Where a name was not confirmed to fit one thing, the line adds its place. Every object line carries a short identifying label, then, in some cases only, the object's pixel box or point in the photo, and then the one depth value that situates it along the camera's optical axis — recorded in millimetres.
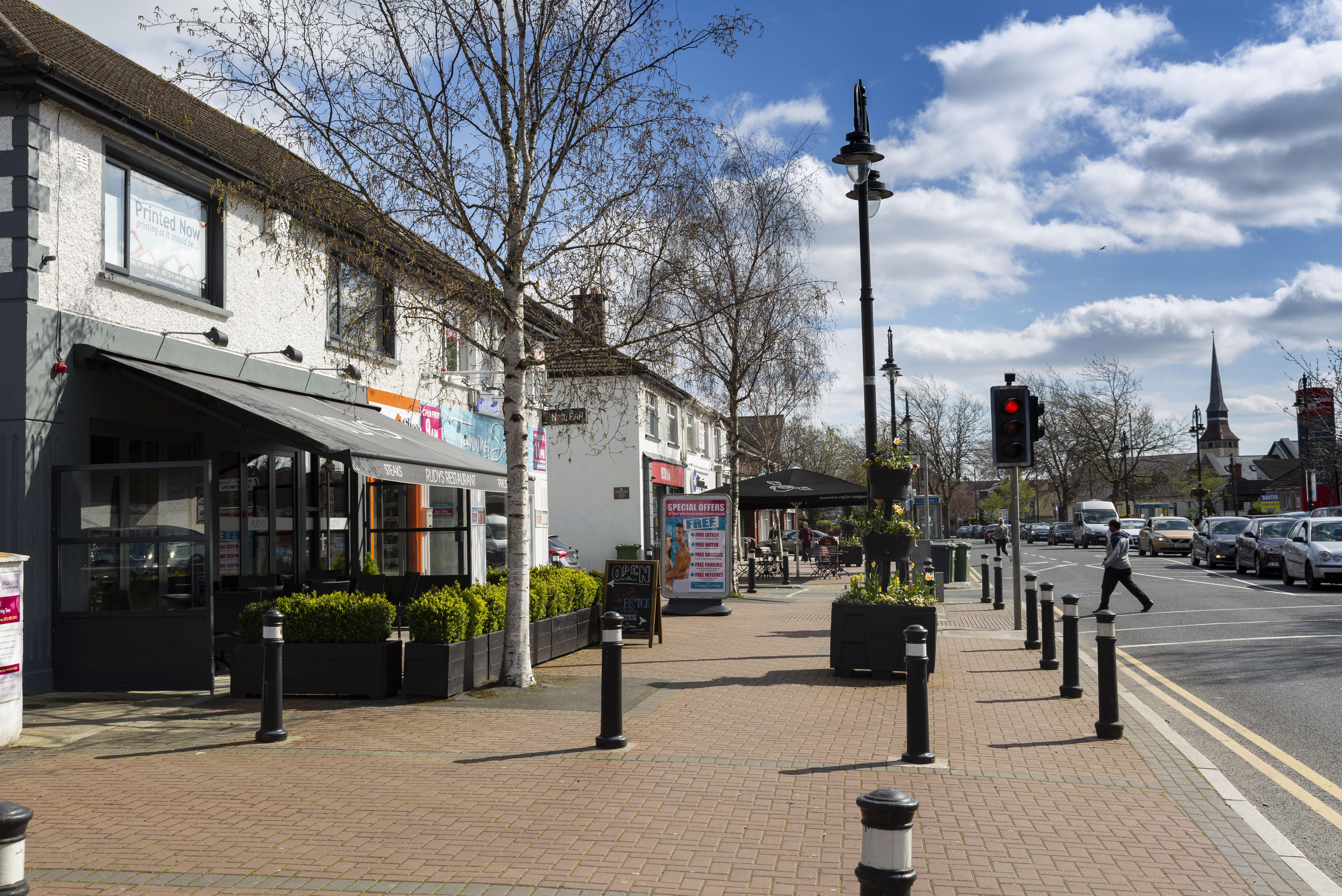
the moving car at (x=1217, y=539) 29906
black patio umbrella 22328
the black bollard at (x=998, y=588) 19172
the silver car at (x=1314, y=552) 21547
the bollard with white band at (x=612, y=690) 7270
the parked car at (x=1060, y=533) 65625
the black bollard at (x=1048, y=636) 11422
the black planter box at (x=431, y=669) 9328
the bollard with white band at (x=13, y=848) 2682
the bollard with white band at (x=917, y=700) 6809
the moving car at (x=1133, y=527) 45688
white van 53188
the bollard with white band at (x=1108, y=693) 7770
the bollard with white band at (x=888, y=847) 2697
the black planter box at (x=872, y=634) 10406
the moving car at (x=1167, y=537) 40781
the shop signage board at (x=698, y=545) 18359
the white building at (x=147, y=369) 9836
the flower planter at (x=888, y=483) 12492
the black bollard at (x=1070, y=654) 9086
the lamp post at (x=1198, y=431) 64375
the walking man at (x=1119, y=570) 17516
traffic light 14094
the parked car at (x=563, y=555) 26859
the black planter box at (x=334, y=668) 9422
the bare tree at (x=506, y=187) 9766
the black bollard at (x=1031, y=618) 12547
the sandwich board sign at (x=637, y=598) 13625
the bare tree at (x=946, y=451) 65000
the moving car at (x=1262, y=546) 25641
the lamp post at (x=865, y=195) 12422
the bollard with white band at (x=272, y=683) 7633
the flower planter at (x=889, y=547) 12242
